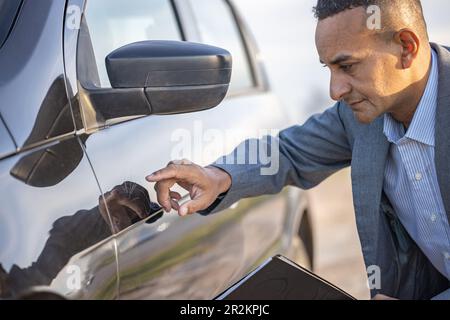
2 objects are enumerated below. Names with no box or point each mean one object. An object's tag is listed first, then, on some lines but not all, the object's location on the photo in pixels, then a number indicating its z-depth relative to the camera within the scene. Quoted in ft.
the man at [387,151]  7.12
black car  5.52
